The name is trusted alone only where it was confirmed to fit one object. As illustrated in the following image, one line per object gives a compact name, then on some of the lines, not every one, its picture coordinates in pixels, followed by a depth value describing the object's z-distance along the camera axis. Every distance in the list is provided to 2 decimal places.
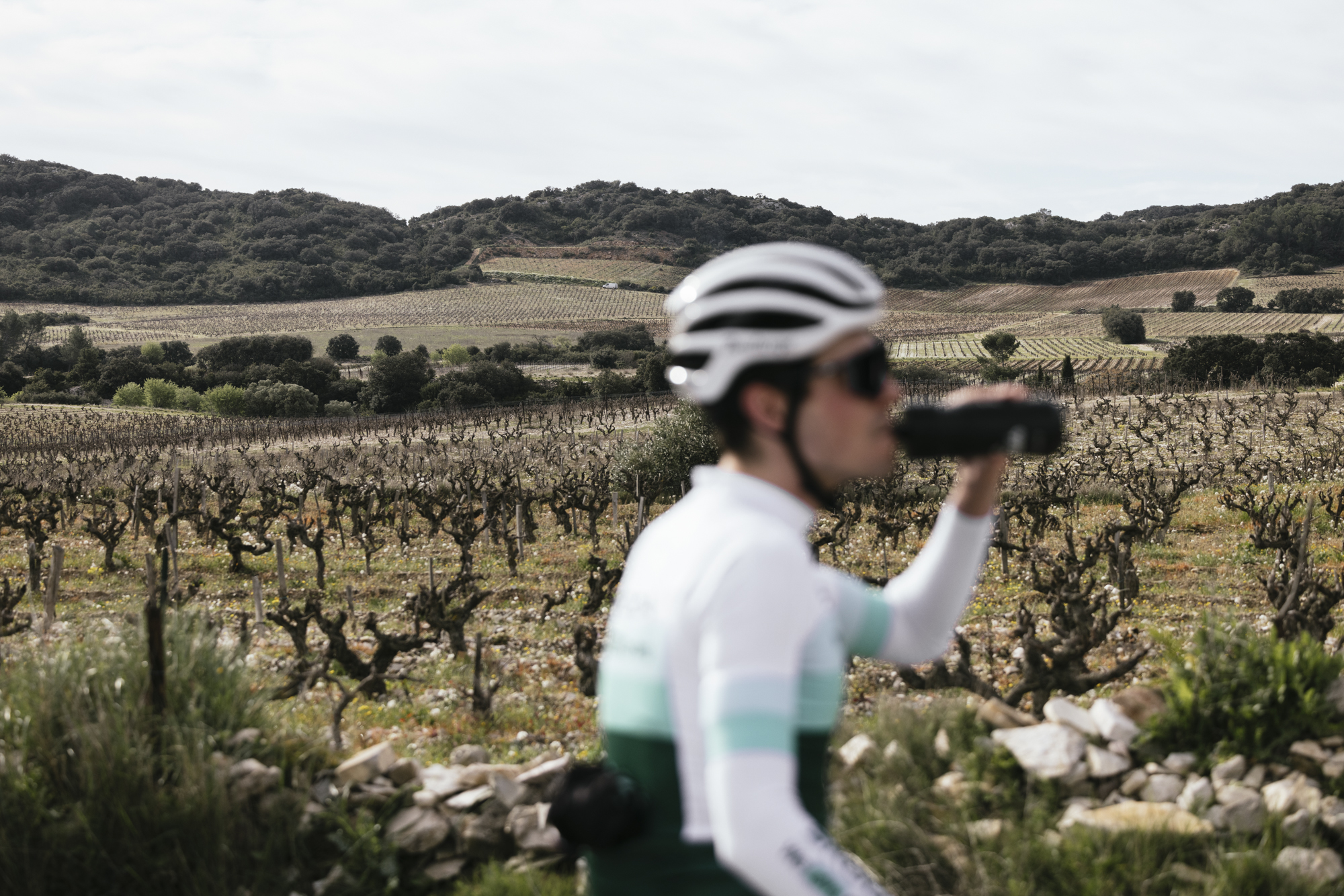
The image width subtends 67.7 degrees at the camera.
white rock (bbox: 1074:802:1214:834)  4.46
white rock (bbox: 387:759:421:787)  5.57
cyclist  1.59
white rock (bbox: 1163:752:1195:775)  5.13
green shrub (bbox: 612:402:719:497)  31.11
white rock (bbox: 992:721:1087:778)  4.98
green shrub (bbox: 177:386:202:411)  81.38
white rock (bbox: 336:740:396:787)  5.37
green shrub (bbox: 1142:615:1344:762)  5.13
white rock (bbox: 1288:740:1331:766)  4.96
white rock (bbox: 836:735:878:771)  5.22
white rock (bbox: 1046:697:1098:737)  5.29
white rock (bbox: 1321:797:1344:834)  4.62
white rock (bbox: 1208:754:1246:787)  5.00
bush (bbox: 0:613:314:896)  4.52
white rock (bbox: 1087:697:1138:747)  5.30
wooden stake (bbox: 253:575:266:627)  14.24
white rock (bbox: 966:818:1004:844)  4.47
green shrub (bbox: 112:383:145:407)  81.19
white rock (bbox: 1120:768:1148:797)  5.06
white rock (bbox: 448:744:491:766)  6.77
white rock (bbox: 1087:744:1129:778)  5.07
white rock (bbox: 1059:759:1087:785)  5.03
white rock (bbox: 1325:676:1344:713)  5.17
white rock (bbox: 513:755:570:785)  5.59
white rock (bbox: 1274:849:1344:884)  4.23
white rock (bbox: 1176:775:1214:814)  4.82
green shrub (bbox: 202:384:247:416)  77.94
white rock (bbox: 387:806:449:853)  5.11
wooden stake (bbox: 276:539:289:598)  16.34
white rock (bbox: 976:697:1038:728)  5.38
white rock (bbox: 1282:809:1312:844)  4.59
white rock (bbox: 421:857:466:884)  5.01
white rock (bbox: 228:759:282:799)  4.94
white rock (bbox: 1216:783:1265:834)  4.68
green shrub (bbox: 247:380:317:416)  76.62
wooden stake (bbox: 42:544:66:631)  11.41
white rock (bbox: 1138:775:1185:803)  5.01
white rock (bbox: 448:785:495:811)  5.39
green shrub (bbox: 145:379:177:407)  81.69
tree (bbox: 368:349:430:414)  79.19
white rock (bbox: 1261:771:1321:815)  4.68
